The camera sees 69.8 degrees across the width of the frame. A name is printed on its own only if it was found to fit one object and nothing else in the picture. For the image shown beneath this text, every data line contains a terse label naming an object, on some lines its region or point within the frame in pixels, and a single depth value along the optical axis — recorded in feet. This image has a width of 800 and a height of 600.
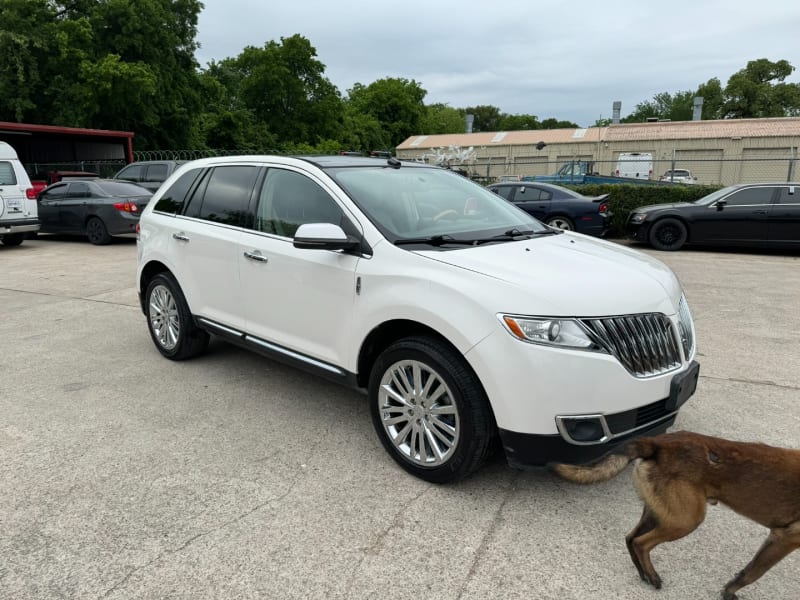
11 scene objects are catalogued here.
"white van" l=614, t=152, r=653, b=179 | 93.91
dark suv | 50.66
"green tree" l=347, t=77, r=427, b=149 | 219.41
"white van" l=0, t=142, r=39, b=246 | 39.58
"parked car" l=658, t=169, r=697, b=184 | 76.02
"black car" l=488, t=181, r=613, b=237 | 42.70
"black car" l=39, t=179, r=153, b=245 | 42.50
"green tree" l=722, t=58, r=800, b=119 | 201.67
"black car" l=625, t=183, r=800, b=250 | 36.94
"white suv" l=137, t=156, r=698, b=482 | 8.50
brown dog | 6.65
